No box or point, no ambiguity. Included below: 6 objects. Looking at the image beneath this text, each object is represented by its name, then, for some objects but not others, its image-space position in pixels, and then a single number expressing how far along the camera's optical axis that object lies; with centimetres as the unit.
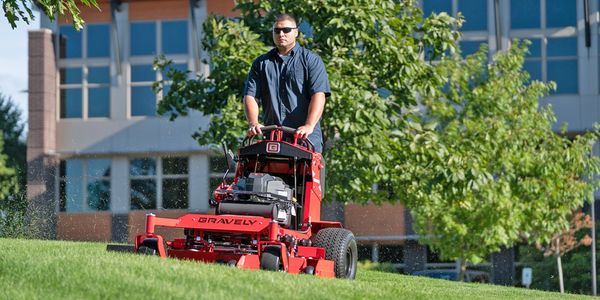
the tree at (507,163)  3472
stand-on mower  1126
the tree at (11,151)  5397
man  1215
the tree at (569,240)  4362
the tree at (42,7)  1249
